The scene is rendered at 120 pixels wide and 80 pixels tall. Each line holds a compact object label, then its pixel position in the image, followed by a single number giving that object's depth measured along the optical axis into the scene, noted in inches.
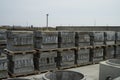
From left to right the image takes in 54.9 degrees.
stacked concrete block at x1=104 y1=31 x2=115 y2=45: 302.3
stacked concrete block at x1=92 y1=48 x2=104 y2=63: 285.7
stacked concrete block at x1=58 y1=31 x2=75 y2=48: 237.8
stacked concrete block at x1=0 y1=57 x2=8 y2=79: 187.3
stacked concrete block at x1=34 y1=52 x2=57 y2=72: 217.8
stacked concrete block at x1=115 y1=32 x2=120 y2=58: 324.2
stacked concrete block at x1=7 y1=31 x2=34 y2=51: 195.4
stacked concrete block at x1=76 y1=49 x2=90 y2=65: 260.8
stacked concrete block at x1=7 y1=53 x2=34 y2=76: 196.2
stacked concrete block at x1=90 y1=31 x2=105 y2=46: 280.9
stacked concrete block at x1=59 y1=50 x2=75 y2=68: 241.0
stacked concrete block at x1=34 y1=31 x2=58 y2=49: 218.3
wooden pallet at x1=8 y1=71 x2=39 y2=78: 195.8
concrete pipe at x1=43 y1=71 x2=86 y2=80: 136.7
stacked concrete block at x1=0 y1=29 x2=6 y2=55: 229.3
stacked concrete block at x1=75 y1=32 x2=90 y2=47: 260.5
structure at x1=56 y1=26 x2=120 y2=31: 433.5
